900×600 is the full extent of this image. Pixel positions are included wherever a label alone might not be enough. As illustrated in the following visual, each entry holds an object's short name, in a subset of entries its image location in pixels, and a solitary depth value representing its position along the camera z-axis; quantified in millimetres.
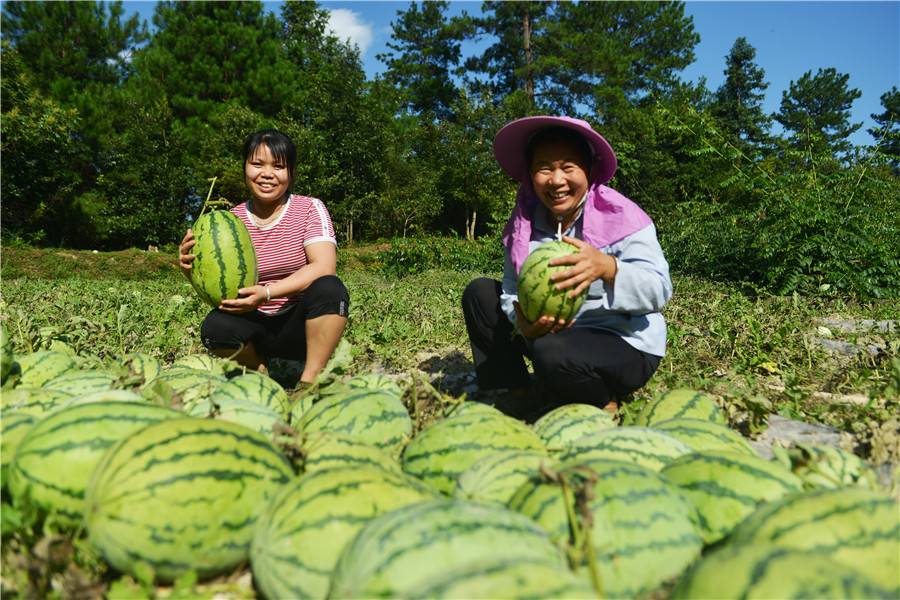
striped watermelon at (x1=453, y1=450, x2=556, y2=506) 1581
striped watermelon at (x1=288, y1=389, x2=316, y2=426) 2355
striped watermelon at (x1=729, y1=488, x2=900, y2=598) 1244
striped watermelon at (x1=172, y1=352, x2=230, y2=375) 2952
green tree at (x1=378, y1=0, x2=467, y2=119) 37500
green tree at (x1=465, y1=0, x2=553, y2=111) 34156
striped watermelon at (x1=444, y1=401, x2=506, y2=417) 2116
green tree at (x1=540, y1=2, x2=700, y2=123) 34094
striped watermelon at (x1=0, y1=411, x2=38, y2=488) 1724
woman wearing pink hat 2895
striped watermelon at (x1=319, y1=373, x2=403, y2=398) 2604
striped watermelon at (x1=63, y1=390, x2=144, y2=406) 1851
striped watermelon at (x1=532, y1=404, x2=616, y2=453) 2201
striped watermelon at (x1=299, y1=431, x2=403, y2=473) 1745
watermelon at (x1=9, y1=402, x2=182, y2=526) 1560
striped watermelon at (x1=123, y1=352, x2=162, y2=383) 2736
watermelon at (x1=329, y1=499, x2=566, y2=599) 1168
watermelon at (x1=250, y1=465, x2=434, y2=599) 1336
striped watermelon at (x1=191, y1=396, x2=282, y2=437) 1991
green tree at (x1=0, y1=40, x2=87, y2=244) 19391
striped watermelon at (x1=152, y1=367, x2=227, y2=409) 2205
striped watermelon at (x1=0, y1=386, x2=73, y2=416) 2025
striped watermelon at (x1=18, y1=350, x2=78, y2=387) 2602
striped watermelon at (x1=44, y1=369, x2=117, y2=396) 2270
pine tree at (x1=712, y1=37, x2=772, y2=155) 40062
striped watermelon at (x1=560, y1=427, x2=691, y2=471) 1822
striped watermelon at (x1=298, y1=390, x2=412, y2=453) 2131
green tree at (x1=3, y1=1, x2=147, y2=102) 22953
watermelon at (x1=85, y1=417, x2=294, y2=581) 1389
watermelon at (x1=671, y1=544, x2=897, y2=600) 1026
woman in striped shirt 3639
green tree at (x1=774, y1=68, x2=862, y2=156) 47469
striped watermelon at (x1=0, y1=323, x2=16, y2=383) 2422
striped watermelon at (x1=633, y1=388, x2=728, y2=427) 2536
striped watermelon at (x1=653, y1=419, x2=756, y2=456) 2005
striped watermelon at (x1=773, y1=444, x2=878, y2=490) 1599
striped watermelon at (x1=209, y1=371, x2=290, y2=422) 2365
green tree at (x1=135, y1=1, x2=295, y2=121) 25844
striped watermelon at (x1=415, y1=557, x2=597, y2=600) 1042
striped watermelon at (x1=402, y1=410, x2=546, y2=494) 1840
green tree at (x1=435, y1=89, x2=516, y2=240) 28938
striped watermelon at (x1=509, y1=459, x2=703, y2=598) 1311
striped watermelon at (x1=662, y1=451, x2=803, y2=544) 1519
